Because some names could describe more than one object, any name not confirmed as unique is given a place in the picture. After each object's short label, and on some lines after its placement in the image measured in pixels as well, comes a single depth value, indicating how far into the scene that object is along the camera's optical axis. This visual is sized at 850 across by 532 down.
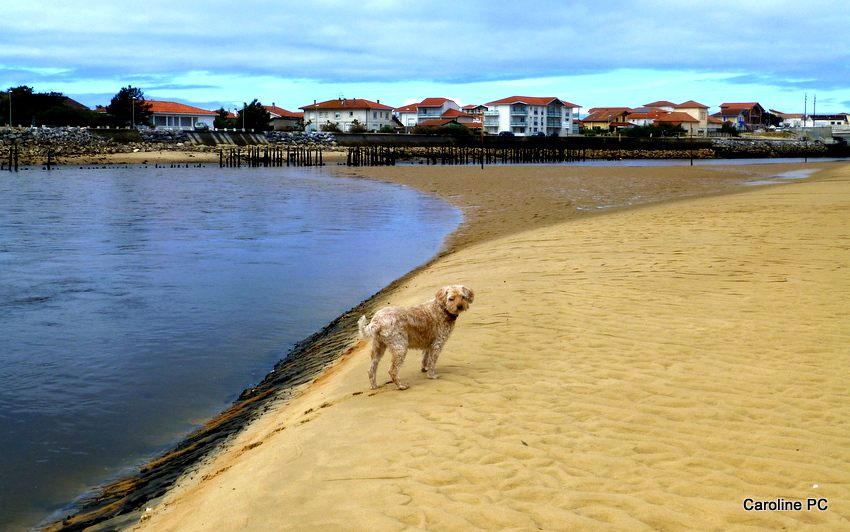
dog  6.48
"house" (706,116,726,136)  142.82
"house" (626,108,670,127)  150.50
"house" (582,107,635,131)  152.62
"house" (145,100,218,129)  108.29
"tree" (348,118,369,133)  113.62
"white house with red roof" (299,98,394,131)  122.75
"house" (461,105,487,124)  133.88
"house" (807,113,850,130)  187.36
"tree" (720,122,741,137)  137.75
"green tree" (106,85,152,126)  98.69
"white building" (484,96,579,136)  131.25
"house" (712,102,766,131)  174.62
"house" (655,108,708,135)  139.88
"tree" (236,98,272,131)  111.94
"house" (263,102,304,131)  122.40
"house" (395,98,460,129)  139.00
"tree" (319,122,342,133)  114.06
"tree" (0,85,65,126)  92.88
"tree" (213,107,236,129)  113.19
